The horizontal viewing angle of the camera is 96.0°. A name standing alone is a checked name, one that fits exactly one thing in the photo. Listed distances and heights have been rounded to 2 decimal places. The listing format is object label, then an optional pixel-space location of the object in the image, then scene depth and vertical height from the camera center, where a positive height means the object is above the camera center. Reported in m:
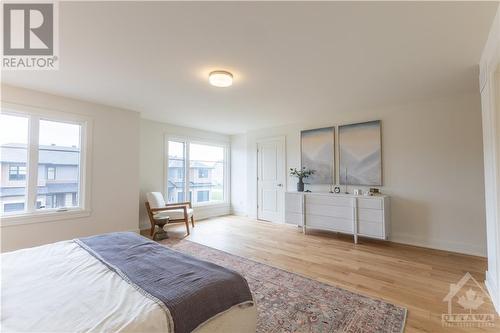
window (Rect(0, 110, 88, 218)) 3.09 +0.18
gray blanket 1.13 -0.62
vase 4.86 -0.27
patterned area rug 1.77 -1.20
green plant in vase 4.87 -0.04
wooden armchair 4.20 -0.74
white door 5.53 -0.14
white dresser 3.69 -0.72
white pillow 4.42 -0.51
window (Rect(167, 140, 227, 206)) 5.46 +0.05
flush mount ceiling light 2.64 +1.14
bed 0.98 -0.62
